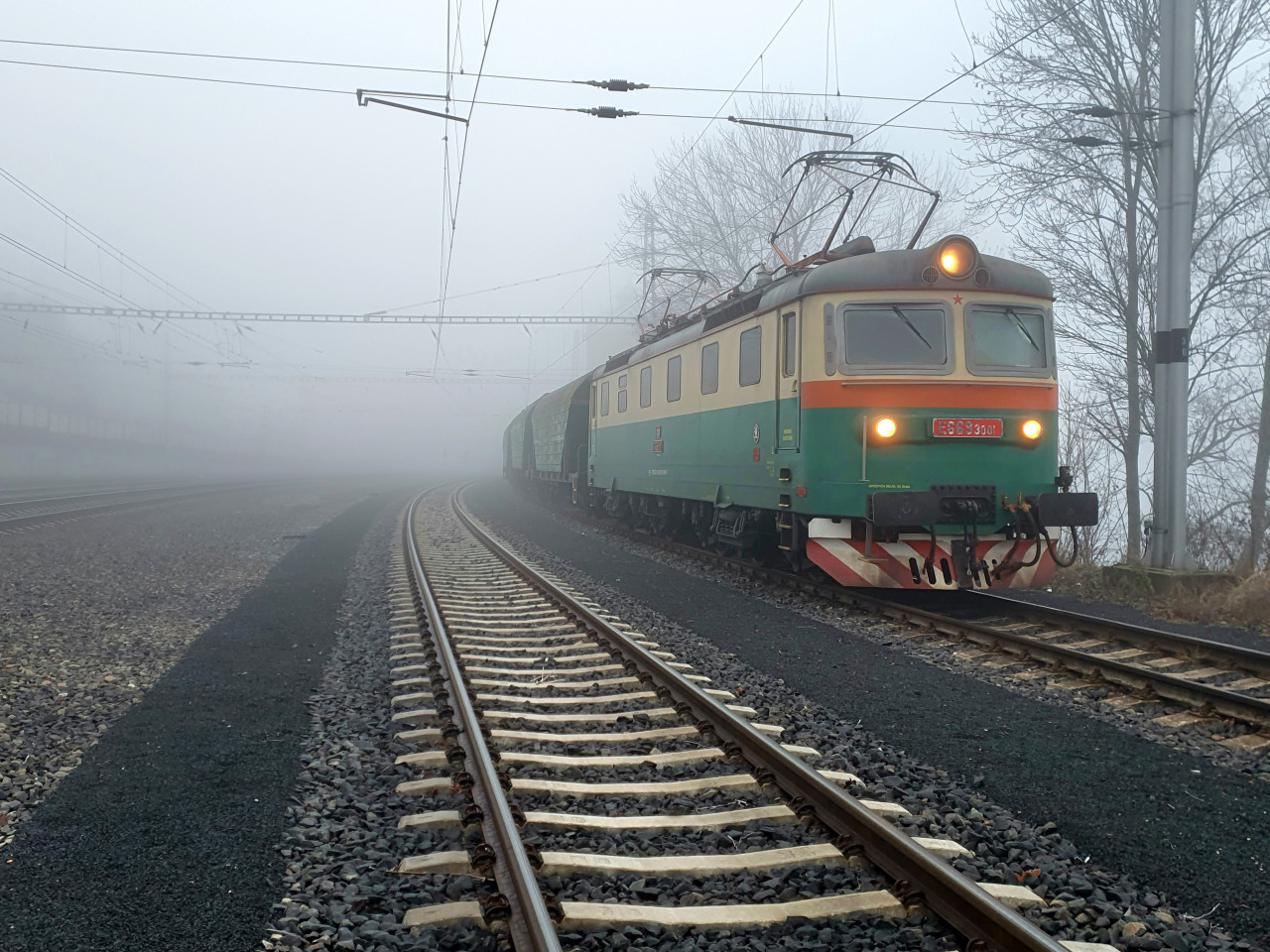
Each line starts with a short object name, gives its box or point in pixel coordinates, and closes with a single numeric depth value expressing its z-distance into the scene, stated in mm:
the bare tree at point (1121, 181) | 12633
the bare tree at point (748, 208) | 24484
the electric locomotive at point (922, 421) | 8234
